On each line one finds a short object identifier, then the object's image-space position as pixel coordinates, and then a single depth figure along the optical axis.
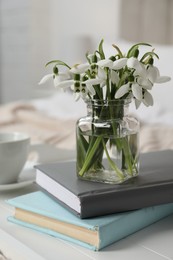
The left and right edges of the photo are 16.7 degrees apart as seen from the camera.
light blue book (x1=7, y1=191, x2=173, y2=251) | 0.64
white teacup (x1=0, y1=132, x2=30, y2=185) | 0.83
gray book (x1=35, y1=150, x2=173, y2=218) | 0.66
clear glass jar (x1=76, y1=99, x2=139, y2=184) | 0.71
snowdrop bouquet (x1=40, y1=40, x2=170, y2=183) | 0.70
